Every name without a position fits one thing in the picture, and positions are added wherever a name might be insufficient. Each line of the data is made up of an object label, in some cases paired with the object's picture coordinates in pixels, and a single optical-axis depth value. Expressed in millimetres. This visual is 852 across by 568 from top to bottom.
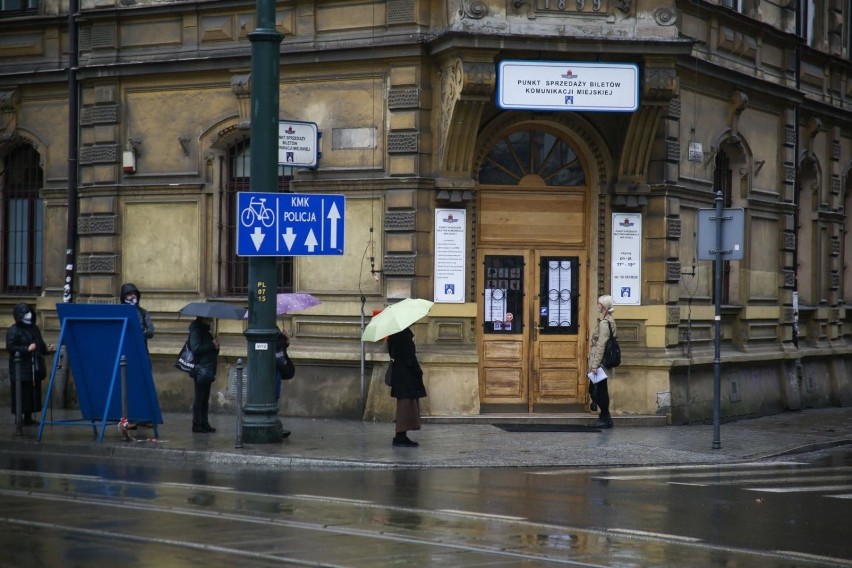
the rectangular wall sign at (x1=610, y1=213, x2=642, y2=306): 20422
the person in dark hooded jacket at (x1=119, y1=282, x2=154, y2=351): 18500
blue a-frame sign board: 16672
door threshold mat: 19359
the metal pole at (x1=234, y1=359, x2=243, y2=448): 15789
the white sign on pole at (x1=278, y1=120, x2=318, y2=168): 19125
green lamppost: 16516
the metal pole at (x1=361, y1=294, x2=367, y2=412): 19641
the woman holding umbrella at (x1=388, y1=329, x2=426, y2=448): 16938
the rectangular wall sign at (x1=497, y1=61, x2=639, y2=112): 19188
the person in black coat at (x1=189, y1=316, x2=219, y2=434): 17875
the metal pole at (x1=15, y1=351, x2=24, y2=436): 17891
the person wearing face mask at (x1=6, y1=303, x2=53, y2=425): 18797
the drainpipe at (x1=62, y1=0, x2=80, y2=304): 22281
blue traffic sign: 16625
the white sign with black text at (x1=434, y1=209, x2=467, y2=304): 19828
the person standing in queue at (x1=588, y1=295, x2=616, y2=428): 19359
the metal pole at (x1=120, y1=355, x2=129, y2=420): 16688
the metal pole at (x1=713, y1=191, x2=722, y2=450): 17531
